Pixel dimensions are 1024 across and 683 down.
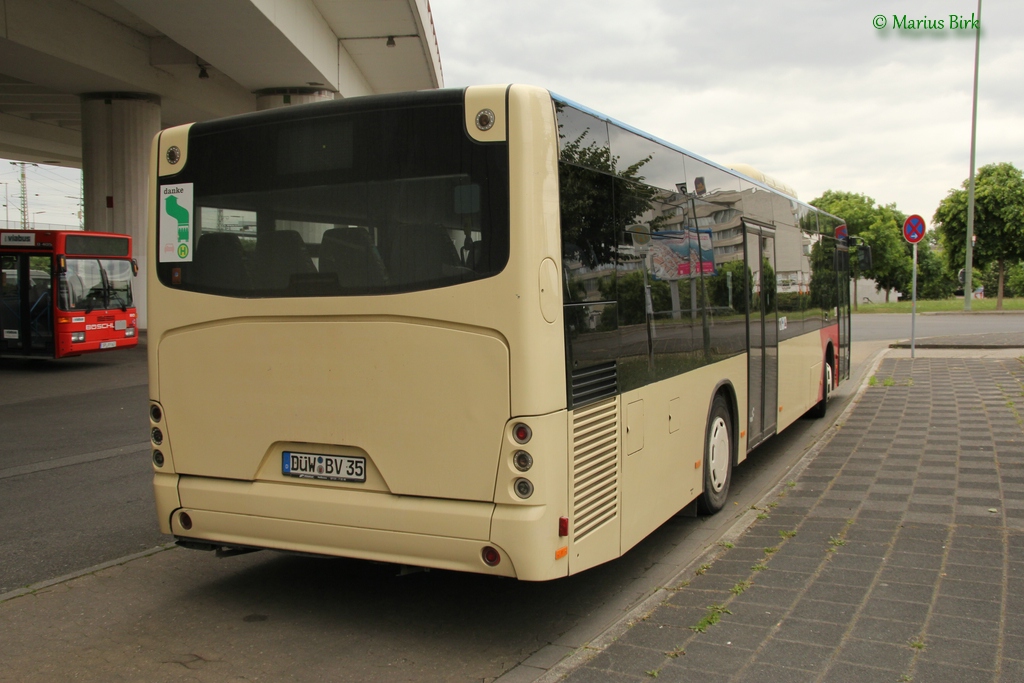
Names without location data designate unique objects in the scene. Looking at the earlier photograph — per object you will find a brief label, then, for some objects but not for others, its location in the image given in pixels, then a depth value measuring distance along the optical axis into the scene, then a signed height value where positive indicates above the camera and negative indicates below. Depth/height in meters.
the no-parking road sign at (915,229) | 19.14 +1.32
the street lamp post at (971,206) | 38.91 +3.64
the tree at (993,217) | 46.00 +3.79
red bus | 19.64 +0.05
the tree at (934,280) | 93.31 +1.07
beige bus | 4.28 -0.21
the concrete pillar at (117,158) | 26.67 +4.16
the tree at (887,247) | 66.31 +3.28
